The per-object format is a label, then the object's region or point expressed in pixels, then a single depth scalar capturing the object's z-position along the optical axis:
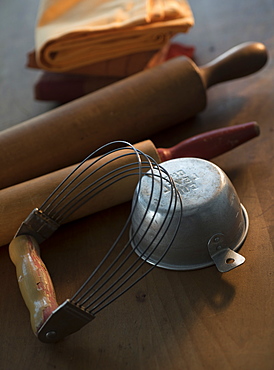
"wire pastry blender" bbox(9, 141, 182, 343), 0.54
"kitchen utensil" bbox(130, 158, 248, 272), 0.60
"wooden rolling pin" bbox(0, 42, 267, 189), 0.78
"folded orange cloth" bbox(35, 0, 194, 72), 0.91
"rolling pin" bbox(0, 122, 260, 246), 0.68
